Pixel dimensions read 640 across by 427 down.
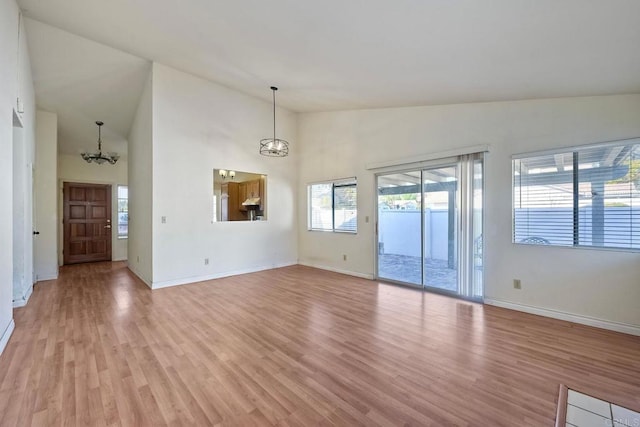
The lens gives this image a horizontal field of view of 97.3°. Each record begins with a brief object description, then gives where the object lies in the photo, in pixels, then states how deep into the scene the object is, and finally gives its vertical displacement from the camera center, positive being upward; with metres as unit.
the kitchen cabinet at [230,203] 5.73 +0.18
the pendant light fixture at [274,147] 4.93 +1.17
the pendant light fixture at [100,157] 6.06 +1.19
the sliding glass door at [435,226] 4.05 -0.23
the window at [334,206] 5.89 +0.13
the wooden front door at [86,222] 7.51 -0.31
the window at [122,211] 8.17 +0.01
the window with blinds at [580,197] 2.99 +0.18
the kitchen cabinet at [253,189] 6.30 +0.51
